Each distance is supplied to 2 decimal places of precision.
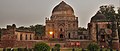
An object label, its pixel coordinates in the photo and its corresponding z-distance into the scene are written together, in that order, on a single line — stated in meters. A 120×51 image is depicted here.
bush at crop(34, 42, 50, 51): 15.17
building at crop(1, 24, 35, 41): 23.13
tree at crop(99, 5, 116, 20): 26.72
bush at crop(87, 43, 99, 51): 16.58
